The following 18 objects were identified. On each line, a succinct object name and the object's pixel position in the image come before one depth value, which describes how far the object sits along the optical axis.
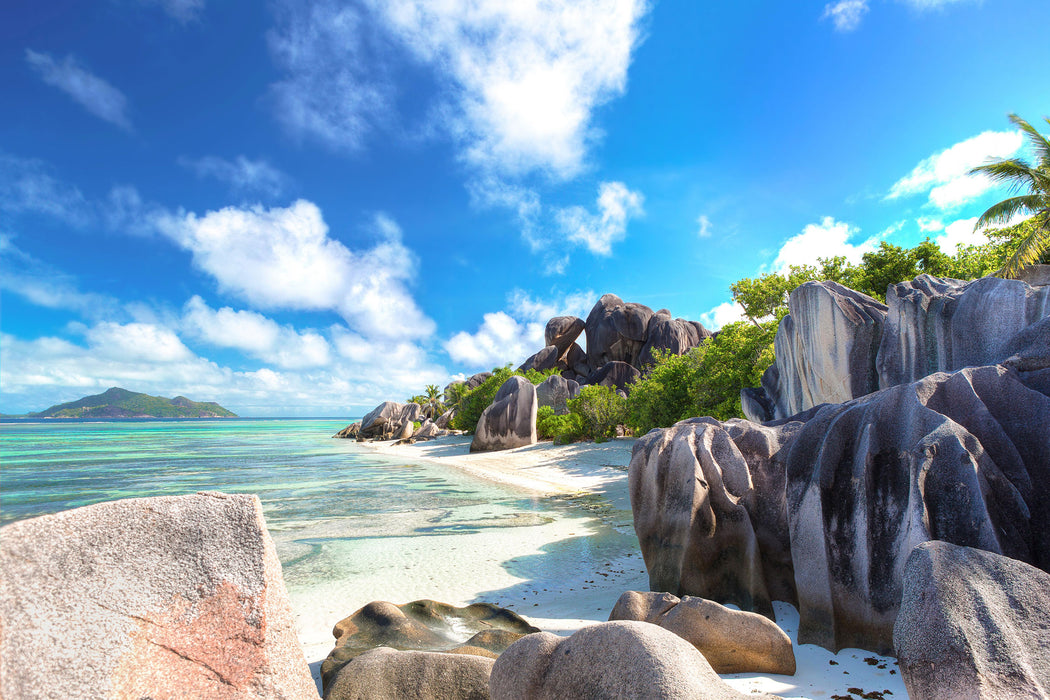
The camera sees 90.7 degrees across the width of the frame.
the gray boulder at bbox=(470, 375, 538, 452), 27.30
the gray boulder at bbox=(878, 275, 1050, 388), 7.46
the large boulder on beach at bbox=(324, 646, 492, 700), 3.53
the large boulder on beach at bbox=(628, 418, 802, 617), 5.88
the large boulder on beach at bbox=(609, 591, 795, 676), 4.18
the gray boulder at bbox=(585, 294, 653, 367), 45.19
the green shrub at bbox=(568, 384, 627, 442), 23.81
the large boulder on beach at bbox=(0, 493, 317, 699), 2.10
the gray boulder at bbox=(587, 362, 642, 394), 38.86
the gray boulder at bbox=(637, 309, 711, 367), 43.12
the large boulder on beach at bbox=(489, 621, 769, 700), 2.32
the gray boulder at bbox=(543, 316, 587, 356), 49.81
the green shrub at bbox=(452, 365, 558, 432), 36.06
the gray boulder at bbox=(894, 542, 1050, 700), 2.61
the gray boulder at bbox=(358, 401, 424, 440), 48.62
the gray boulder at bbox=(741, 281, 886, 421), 10.23
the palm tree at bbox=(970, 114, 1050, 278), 19.56
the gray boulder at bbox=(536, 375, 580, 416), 33.28
